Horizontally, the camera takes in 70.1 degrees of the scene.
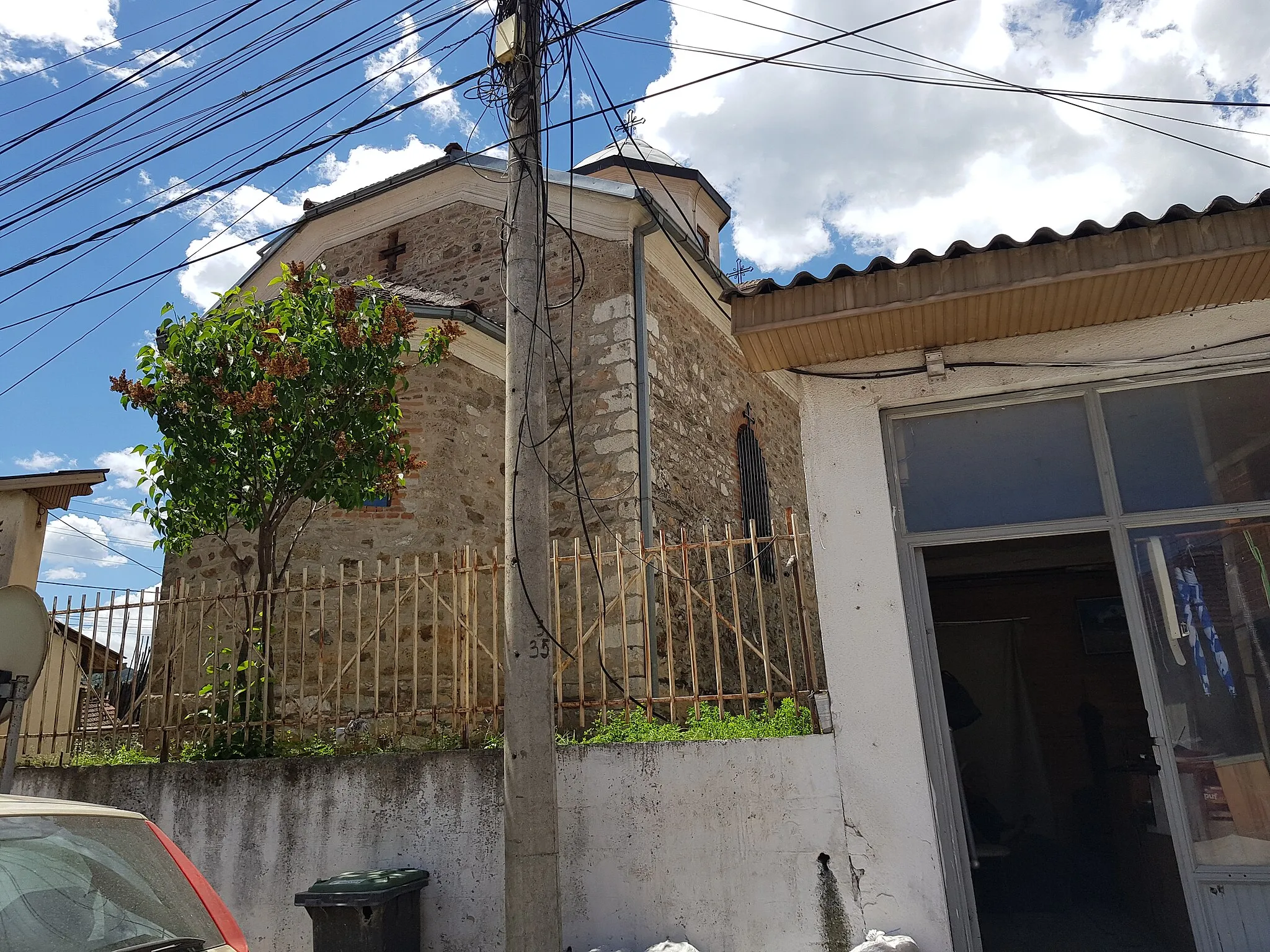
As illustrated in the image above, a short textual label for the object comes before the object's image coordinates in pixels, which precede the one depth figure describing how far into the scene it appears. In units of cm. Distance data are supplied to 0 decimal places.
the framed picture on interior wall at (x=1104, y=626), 787
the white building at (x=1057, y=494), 432
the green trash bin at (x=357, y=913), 474
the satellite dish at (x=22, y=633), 605
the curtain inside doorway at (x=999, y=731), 743
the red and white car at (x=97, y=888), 249
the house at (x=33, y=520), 878
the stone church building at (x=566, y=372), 875
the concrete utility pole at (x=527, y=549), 388
